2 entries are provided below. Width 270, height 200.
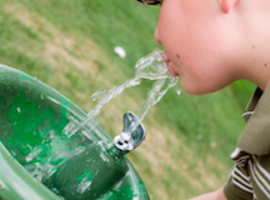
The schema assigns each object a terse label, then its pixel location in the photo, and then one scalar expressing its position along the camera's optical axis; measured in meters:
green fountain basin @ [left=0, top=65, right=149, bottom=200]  0.57
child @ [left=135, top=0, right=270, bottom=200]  0.53
